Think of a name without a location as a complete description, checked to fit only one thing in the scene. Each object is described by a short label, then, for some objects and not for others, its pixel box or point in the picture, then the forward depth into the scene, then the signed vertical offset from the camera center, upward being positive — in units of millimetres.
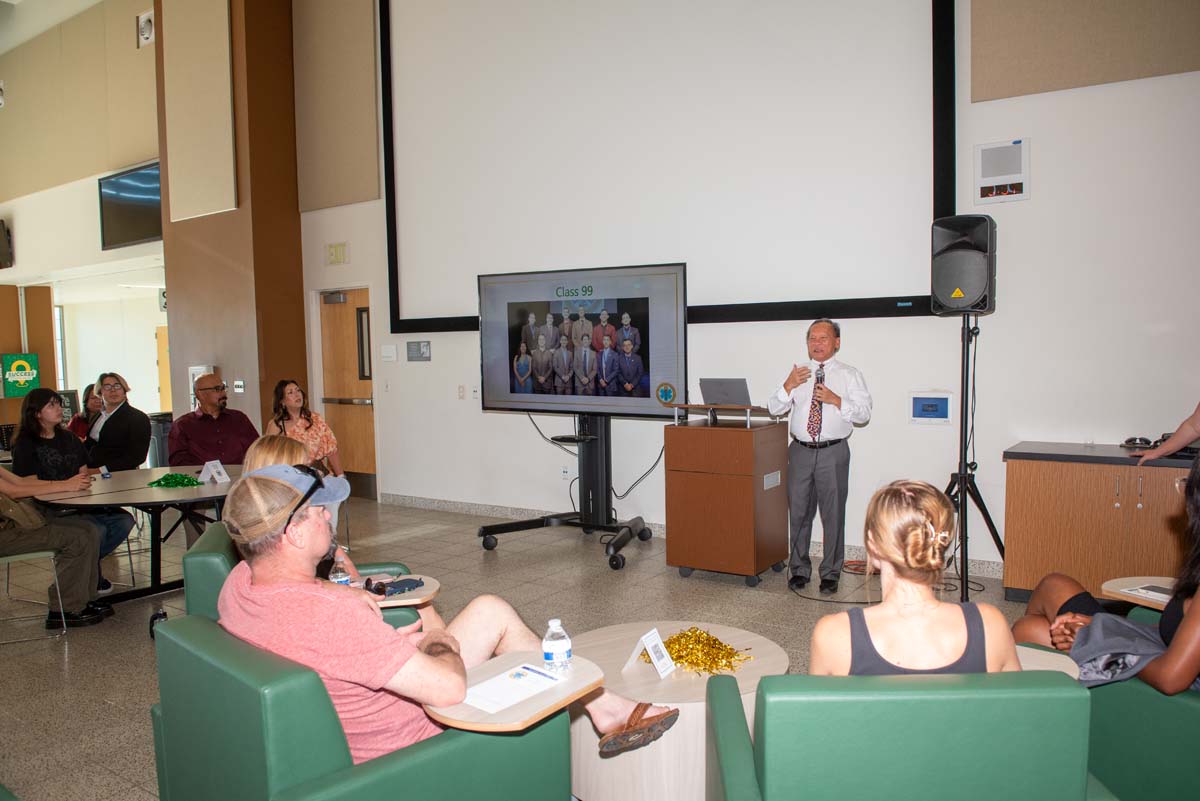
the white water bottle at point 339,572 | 3059 -831
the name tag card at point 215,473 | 5113 -718
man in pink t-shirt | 1854 -621
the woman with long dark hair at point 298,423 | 5703 -459
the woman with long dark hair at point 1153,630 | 1938 -800
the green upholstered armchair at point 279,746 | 1659 -857
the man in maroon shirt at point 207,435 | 5883 -549
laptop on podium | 5215 -275
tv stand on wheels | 6250 -1079
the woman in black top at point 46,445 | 4855 -502
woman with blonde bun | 1729 -594
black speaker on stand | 4527 +368
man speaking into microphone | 4895 -556
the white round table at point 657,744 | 2379 -1153
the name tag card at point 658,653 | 2580 -958
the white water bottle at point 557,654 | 2049 -756
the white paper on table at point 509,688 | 1870 -793
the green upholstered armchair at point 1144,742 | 1960 -998
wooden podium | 5016 -915
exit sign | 8293 +1039
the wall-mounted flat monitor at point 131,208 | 9781 +1855
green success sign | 12992 -184
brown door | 8484 -261
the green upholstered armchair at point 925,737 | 1482 -713
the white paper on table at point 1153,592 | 2394 -754
